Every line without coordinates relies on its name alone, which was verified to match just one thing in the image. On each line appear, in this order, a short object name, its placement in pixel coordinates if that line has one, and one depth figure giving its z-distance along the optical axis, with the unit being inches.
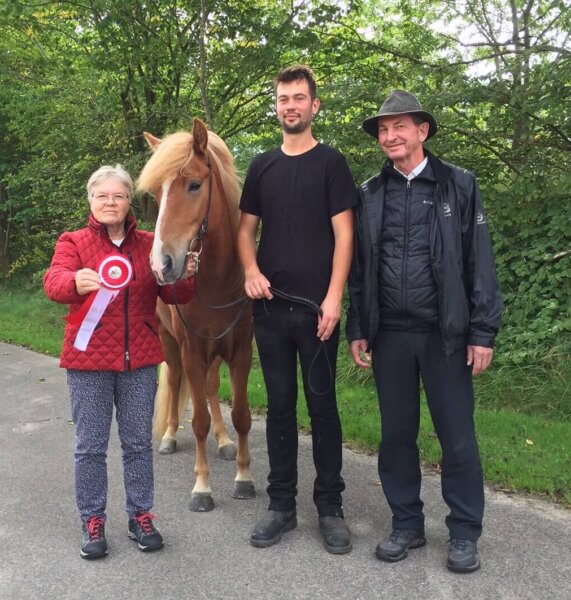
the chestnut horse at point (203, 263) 114.5
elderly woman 112.4
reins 117.2
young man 115.3
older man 106.7
